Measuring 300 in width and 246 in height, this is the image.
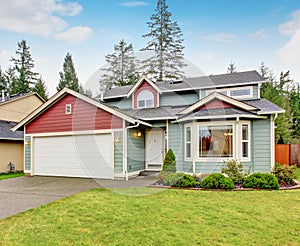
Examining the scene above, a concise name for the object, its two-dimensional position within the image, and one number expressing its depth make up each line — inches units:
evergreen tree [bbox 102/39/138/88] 1071.0
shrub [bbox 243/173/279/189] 298.5
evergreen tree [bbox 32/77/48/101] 1191.1
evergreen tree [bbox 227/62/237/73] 1242.3
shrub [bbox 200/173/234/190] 299.0
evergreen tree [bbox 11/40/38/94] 1244.5
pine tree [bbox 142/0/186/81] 1000.9
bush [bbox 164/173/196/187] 318.3
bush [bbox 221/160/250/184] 327.4
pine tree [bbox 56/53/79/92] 1263.5
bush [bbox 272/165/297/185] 327.9
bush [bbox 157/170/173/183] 345.1
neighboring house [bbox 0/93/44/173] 558.9
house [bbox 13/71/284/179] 386.6
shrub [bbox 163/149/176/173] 385.4
